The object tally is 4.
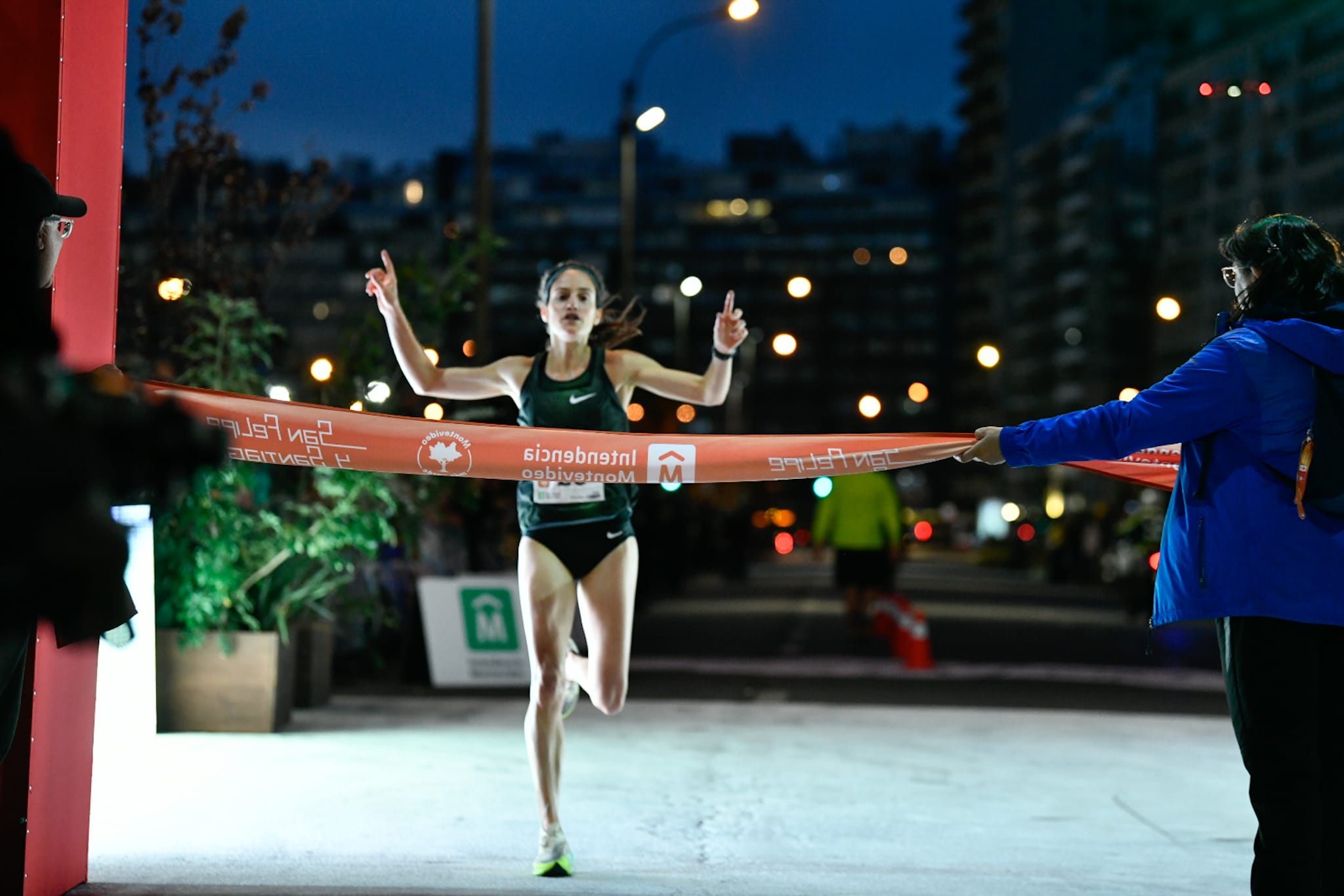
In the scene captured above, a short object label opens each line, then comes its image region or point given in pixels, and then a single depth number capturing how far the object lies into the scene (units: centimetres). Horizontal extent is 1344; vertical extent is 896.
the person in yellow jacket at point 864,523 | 1869
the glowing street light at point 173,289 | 1188
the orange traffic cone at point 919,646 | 1611
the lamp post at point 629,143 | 2756
